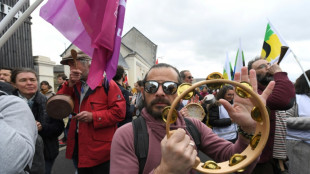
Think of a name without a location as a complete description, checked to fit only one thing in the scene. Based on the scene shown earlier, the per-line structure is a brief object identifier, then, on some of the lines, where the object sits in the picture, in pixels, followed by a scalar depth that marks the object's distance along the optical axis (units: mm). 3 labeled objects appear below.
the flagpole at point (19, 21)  1200
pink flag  1702
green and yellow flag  3005
